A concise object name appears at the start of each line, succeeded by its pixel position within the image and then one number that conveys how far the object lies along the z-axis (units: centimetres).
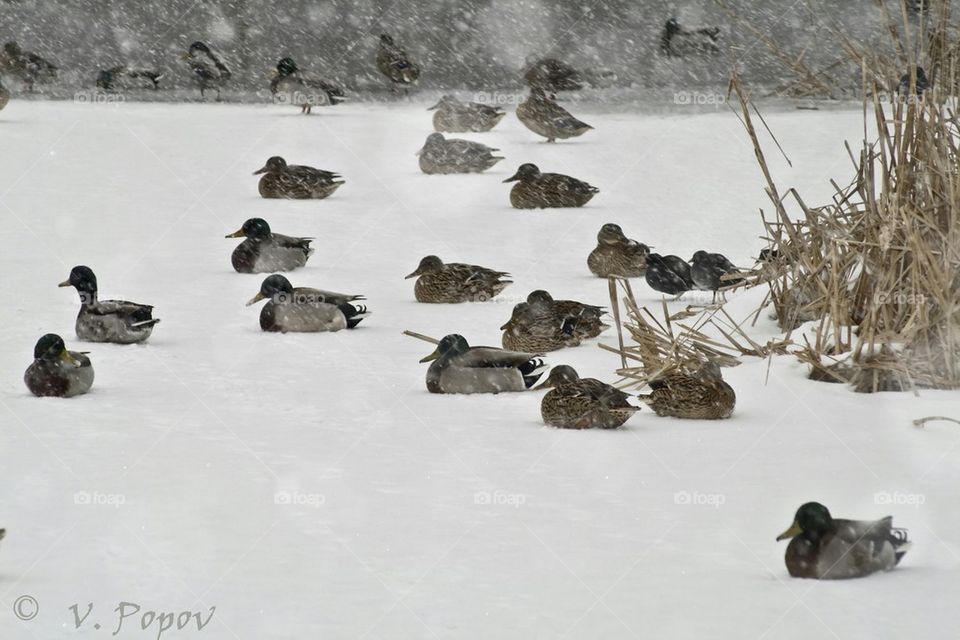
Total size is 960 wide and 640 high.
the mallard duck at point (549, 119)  3097
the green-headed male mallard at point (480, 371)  1321
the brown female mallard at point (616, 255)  1944
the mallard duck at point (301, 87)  3381
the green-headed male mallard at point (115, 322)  1503
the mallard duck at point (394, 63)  3544
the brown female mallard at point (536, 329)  1511
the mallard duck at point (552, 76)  3528
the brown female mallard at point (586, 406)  1178
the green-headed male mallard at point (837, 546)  837
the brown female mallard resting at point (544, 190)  2459
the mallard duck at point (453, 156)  2773
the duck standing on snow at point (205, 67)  3541
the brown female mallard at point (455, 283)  1766
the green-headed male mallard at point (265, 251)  1950
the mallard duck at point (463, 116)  3105
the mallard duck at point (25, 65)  3456
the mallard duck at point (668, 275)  1803
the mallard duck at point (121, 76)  3550
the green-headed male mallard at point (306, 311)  1587
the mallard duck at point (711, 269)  1773
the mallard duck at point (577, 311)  1531
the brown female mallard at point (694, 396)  1212
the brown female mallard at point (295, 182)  2483
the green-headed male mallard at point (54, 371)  1262
